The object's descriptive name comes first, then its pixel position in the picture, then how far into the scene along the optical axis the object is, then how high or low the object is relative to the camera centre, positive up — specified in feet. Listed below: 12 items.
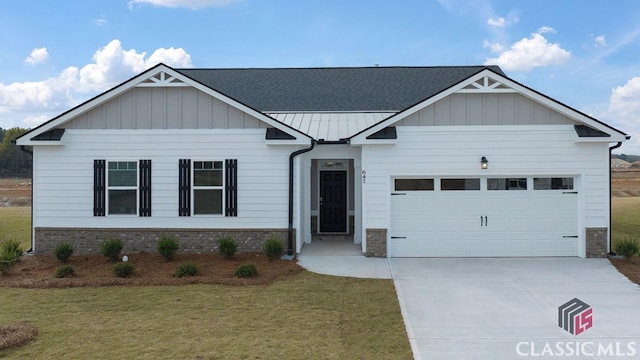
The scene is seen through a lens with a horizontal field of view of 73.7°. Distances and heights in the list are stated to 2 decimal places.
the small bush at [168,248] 34.83 -5.44
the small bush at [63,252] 34.76 -5.76
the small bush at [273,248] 34.78 -5.44
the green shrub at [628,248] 34.71 -5.50
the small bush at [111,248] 35.04 -5.49
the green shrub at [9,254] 31.30 -5.51
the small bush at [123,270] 29.96 -6.22
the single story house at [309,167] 36.04 +0.83
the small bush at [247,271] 29.76 -6.30
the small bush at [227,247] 35.32 -5.47
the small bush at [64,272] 30.25 -6.43
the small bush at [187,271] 30.35 -6.38
